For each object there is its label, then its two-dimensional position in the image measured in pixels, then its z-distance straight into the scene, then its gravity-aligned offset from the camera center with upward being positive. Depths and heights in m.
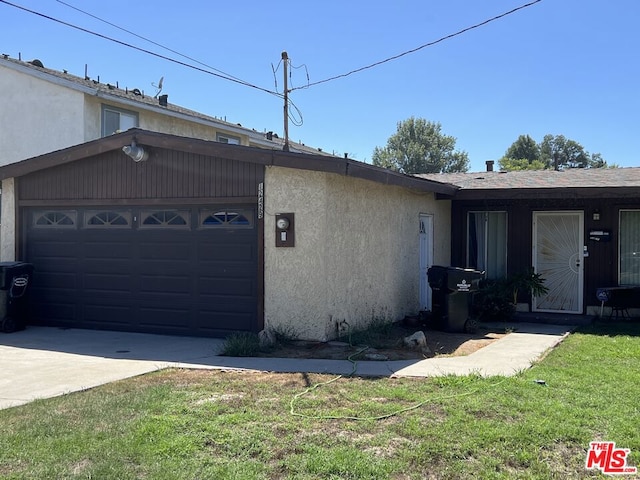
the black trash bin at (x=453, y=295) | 10.84 -1.02
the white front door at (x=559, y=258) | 13.18 -0.47
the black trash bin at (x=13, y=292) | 10.73 -0.96
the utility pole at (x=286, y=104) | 14.51 +3.20
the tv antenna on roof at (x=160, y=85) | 20.73 +4.97
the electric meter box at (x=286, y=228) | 9.45 +0.12
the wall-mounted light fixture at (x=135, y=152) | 10.25 +1.38
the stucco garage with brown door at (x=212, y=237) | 9.47 -0.01
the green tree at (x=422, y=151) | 60.62 +8.28
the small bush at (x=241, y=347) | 8.54 -1.52
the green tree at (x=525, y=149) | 64.62 +8.98
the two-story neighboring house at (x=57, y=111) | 16.67 +3.51
